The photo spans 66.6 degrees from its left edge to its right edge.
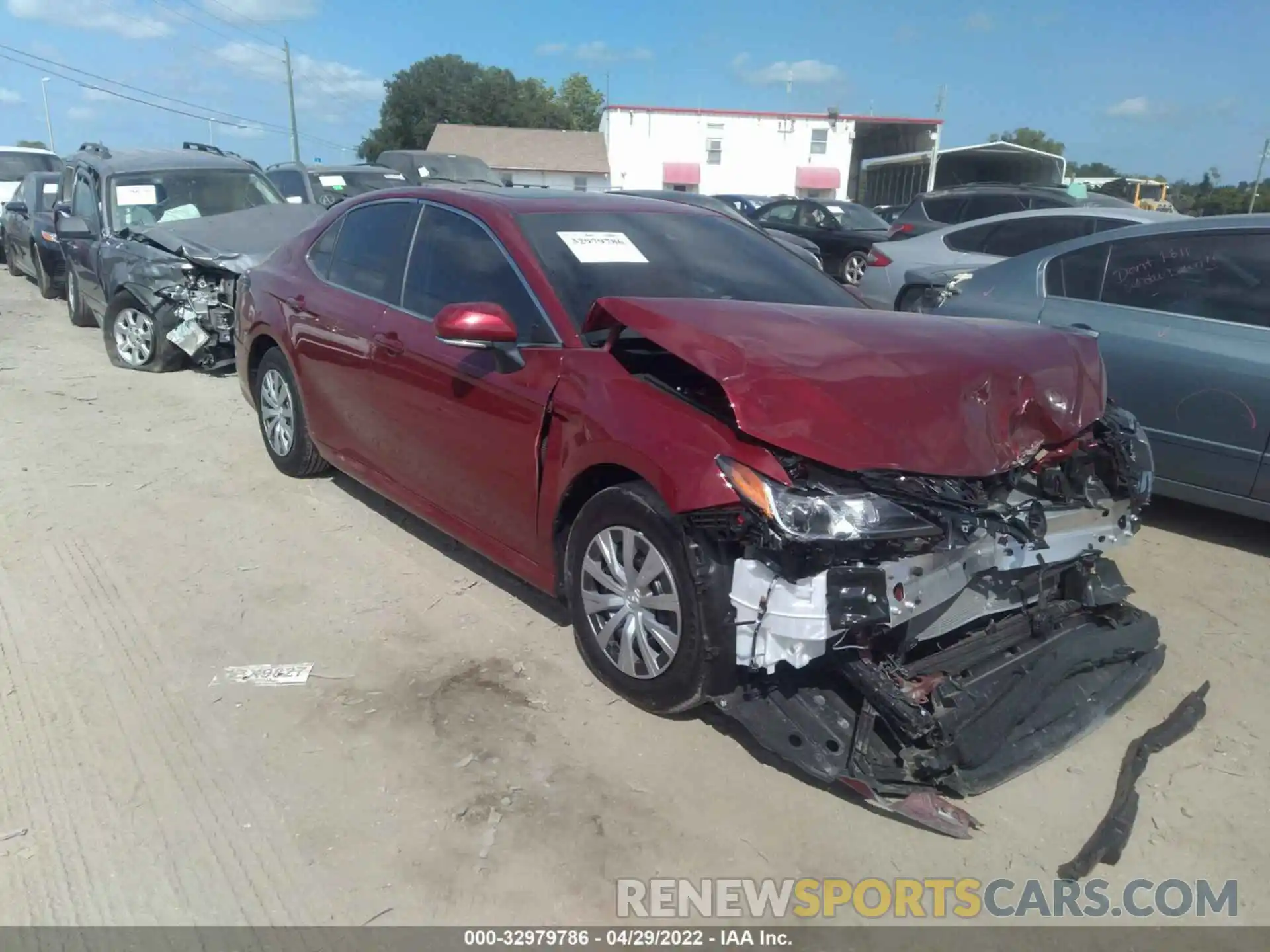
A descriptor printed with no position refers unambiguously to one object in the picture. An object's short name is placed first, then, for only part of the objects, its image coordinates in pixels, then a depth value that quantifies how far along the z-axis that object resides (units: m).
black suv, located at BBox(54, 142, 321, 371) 8.38
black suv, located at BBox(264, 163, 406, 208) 13.87
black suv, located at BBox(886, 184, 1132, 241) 12.32
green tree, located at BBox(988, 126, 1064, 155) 98.50
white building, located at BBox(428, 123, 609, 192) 53.09
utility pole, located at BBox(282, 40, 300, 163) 41.81
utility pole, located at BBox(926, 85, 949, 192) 41.28
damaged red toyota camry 2.87
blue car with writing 4.67
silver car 8.19
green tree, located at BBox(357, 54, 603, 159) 76.81
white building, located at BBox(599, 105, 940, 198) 49.12
